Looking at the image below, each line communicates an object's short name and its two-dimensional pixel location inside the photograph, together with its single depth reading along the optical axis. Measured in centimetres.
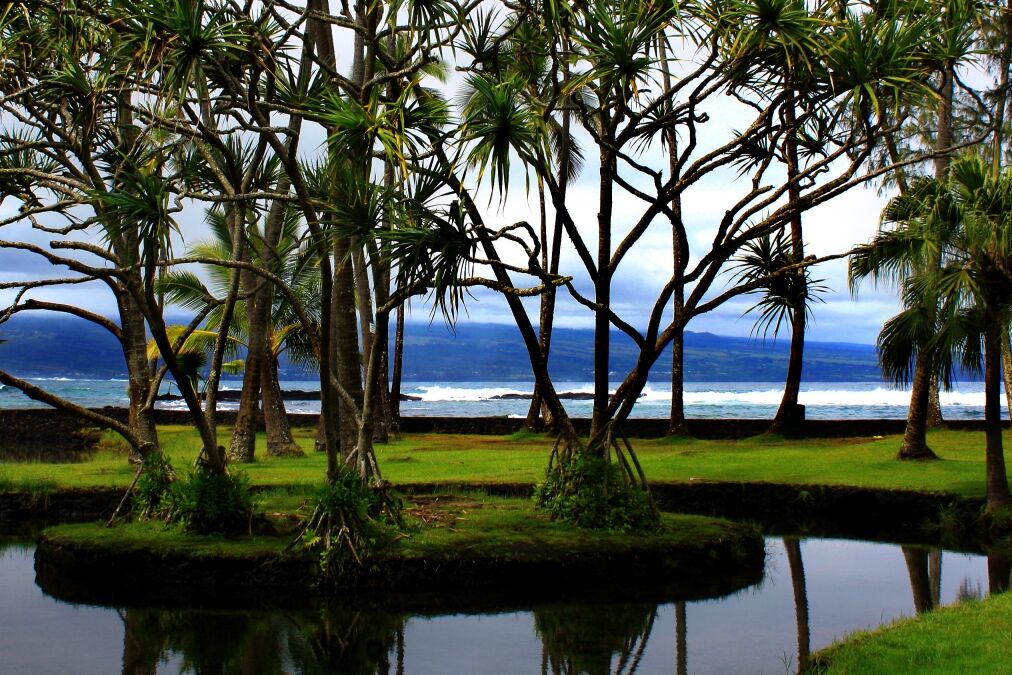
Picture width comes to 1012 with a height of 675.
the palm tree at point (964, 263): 1248
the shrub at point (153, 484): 1218
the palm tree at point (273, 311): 2097
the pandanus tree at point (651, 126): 973
